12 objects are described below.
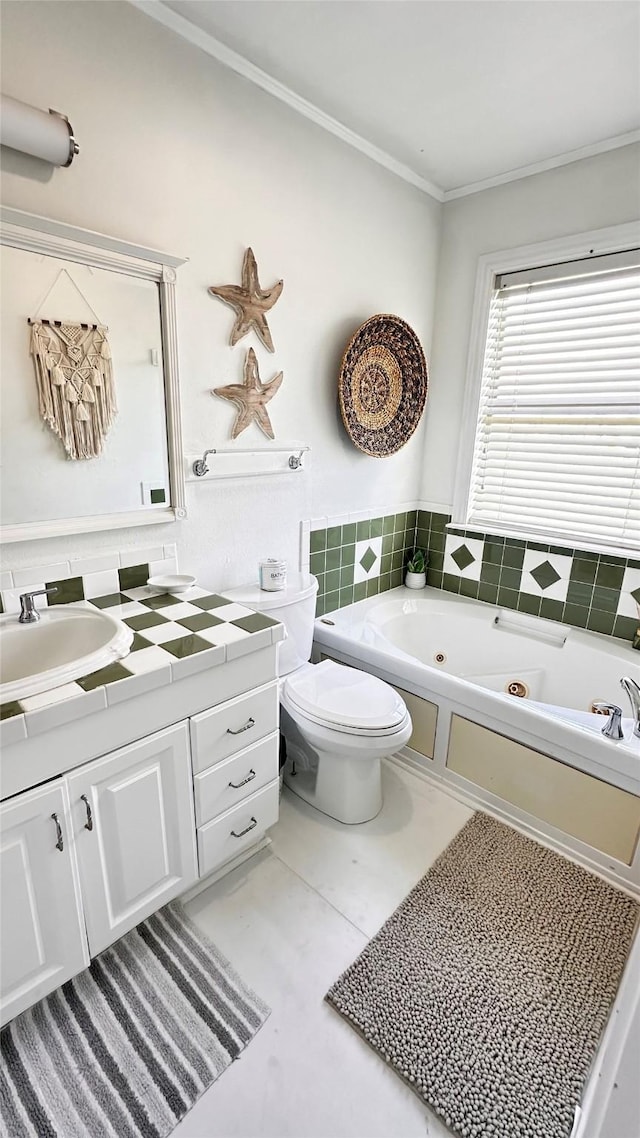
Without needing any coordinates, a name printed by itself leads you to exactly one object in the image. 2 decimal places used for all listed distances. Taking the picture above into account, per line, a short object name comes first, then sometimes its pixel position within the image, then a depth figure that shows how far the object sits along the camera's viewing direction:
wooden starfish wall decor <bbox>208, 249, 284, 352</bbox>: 1.73
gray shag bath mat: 1.15
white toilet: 1.73
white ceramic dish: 1.65
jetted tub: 1.69
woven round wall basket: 2.21
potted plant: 2.93
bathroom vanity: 1.06
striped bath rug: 1.09
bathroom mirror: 1.31
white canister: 1.92
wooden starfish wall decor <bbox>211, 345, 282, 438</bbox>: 1.81
